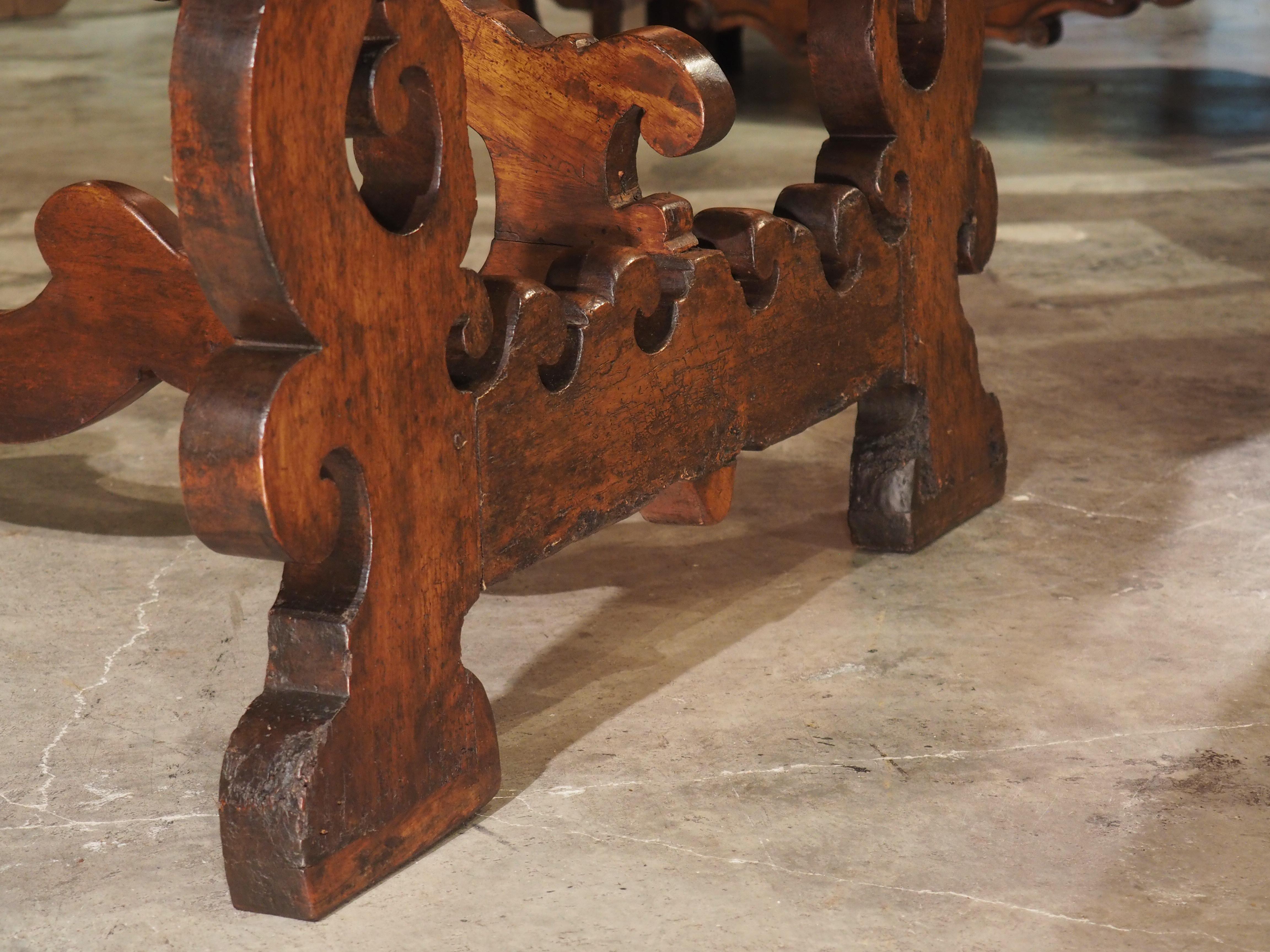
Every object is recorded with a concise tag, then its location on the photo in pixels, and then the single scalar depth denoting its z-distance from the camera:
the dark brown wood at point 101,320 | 2.45
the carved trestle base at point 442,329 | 1.99
